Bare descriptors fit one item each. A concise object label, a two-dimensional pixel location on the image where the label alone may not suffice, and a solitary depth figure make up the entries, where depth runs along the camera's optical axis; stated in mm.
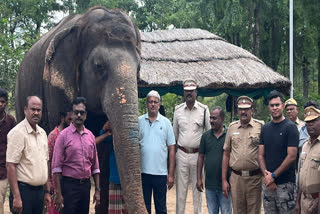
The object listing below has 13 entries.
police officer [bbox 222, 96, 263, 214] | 4825
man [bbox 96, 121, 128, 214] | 5046
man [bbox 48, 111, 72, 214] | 4551
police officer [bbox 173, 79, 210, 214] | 5473
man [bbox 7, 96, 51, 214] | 3943
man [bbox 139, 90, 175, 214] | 5018
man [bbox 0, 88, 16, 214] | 4435
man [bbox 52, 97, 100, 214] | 4177
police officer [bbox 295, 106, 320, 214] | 4043
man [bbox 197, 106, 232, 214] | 5118
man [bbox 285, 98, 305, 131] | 5595
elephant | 4270
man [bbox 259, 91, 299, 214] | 4523
